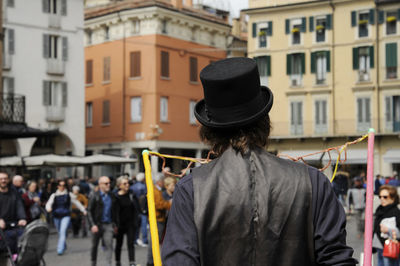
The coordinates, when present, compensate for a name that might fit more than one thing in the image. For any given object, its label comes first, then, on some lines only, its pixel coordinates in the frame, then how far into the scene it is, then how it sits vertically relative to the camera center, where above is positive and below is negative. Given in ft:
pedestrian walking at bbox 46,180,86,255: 53.52 -5.69
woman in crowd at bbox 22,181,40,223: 38.96 -4.17
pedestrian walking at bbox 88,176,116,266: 41.52 -5.07
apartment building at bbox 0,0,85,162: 122.83 +10.72
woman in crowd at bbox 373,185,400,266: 30.63 -3.80
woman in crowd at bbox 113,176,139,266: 41.42 -4.99
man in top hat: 9.03 -0.96
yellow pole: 10.24 -1.25
